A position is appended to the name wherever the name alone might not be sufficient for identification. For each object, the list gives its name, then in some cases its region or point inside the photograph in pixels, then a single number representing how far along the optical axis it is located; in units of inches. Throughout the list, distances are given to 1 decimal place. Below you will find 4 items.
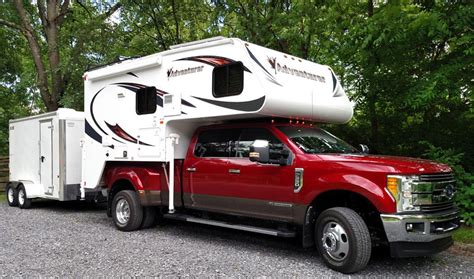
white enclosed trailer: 416.2
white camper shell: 255.8
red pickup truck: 201.2
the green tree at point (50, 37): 598.9
